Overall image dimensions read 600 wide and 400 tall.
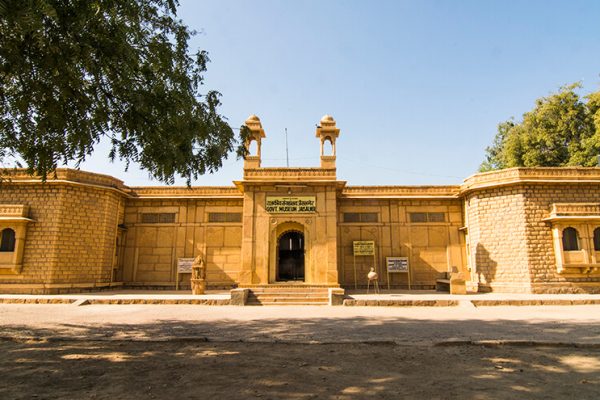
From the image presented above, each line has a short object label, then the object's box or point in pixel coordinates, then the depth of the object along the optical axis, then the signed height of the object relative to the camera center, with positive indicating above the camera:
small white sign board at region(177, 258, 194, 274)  17.22 -0.15
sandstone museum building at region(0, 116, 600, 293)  15.11 +1.41
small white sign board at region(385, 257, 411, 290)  17.27 -0.04
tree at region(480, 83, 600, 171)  20.95 +7.68
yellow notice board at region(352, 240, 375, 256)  17.56 +0.70
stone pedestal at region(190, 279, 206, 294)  14.95 -0.96
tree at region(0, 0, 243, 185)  5.17 +2.74
